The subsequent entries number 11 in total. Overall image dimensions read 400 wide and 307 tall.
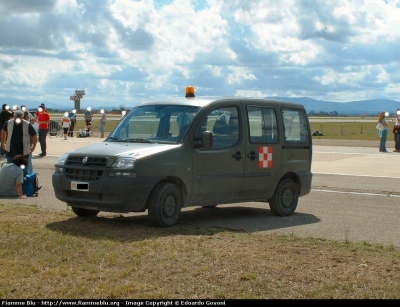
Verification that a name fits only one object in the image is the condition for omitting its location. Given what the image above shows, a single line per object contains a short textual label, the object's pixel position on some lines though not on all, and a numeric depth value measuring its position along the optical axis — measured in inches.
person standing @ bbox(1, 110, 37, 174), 563.5
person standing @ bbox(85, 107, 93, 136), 1570.4
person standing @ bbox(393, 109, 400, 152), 1162.6
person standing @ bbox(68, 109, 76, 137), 1579.7
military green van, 383.9
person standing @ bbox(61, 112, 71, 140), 1455.5
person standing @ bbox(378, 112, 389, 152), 1150.4
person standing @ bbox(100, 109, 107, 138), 1499.9
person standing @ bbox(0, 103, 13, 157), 804.6
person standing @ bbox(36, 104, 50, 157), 995.9
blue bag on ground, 543.5
